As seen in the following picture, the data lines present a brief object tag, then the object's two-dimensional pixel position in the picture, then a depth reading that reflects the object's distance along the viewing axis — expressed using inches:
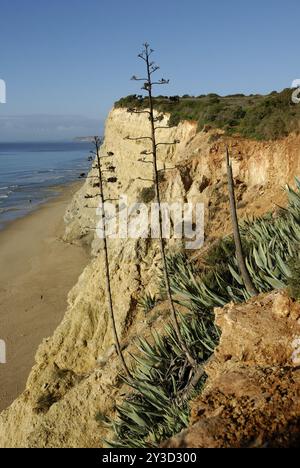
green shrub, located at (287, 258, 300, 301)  222.1
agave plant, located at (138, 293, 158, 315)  498.3
